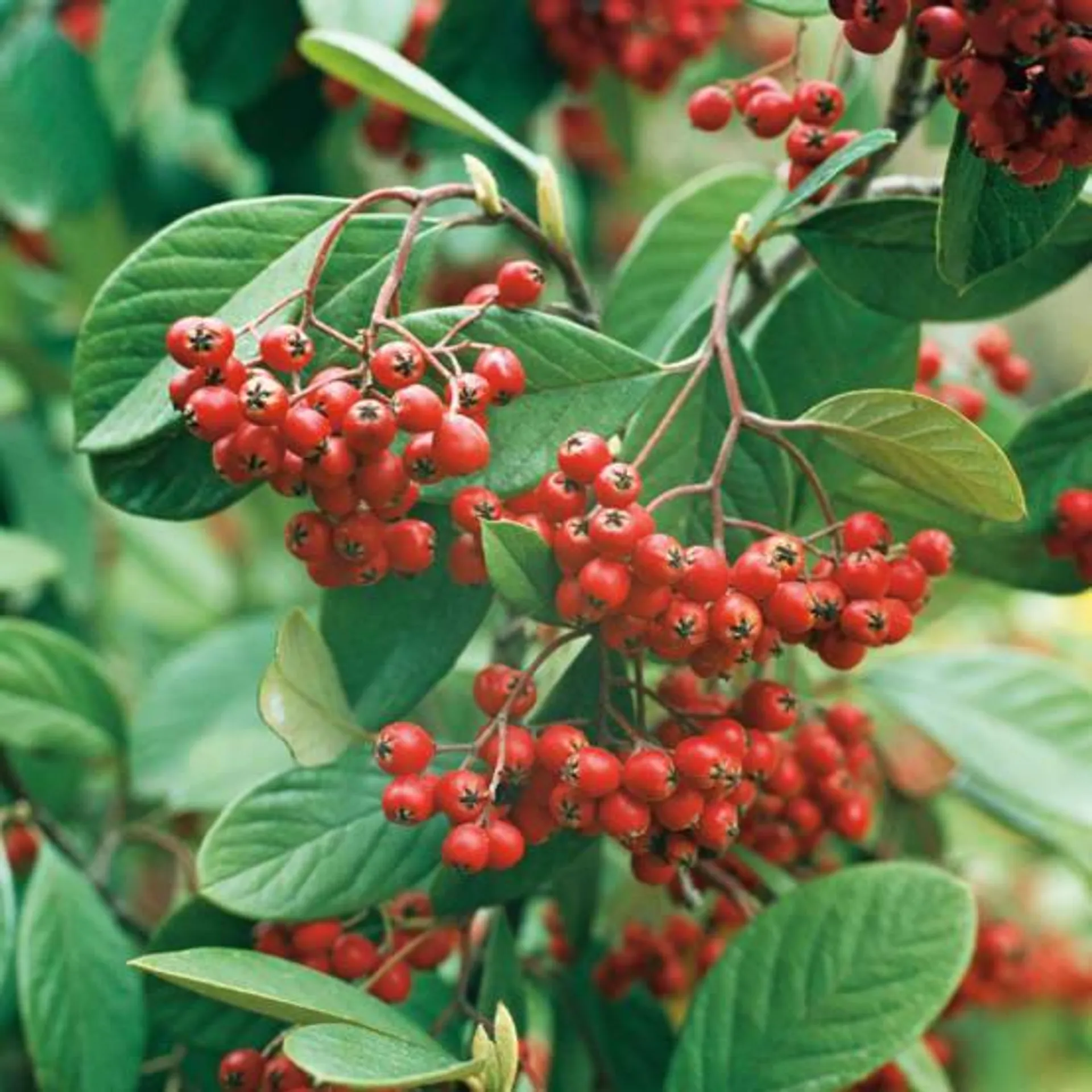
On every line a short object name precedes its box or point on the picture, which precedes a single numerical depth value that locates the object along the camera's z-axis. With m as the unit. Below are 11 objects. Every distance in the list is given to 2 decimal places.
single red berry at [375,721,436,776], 0.46
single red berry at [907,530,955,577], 0.47
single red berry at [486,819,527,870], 0.46
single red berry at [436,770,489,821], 0.46
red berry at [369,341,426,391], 0.45
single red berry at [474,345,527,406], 0.45
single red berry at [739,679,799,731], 0.46
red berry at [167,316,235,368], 0.45
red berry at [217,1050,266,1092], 0.47
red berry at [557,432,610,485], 0.45
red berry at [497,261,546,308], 0.46
